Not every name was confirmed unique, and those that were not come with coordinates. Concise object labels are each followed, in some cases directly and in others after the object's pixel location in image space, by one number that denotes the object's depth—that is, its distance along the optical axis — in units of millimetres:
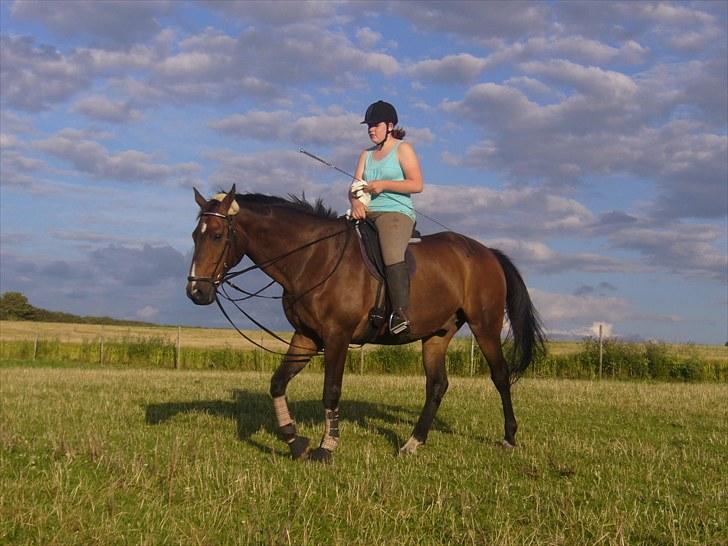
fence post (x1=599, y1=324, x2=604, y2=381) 28592
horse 6957
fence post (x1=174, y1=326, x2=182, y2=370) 32750
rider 7434
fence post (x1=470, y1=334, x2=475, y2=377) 28938
